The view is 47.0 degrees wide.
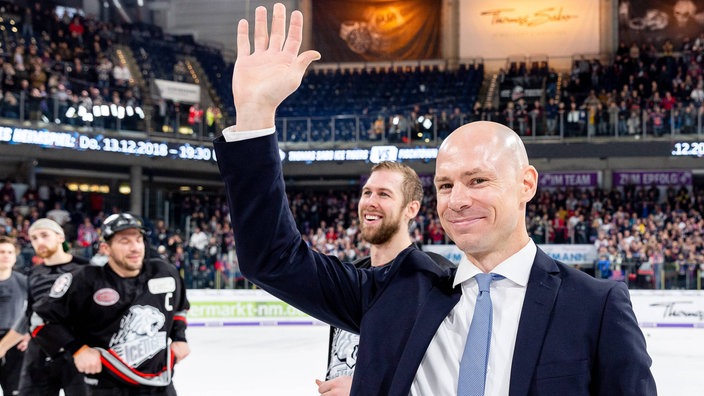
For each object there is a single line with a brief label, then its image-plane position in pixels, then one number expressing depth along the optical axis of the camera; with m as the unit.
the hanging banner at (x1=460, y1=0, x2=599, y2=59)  28.28
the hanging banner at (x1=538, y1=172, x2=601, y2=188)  23.91
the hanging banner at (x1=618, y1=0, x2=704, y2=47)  28.02
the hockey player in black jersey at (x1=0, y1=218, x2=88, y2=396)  4.79
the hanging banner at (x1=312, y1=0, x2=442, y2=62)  29.79
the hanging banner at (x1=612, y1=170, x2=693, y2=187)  22.95
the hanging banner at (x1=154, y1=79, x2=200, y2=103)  23.78
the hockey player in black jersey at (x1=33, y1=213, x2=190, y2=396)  4.09
